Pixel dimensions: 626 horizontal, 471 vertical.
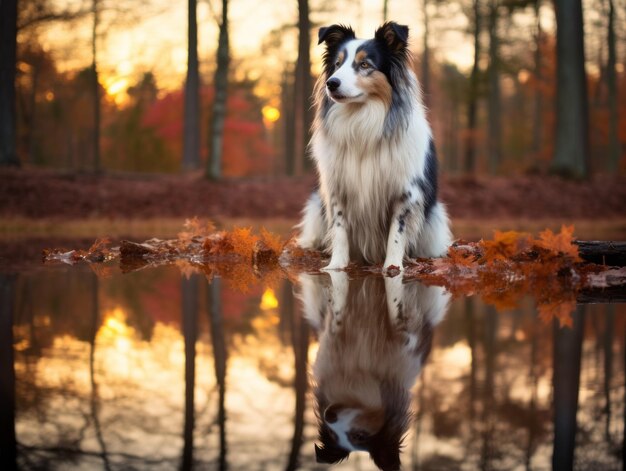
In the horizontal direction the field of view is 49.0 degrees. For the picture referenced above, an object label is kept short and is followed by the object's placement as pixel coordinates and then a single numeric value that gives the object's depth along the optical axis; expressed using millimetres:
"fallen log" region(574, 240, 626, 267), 5504
